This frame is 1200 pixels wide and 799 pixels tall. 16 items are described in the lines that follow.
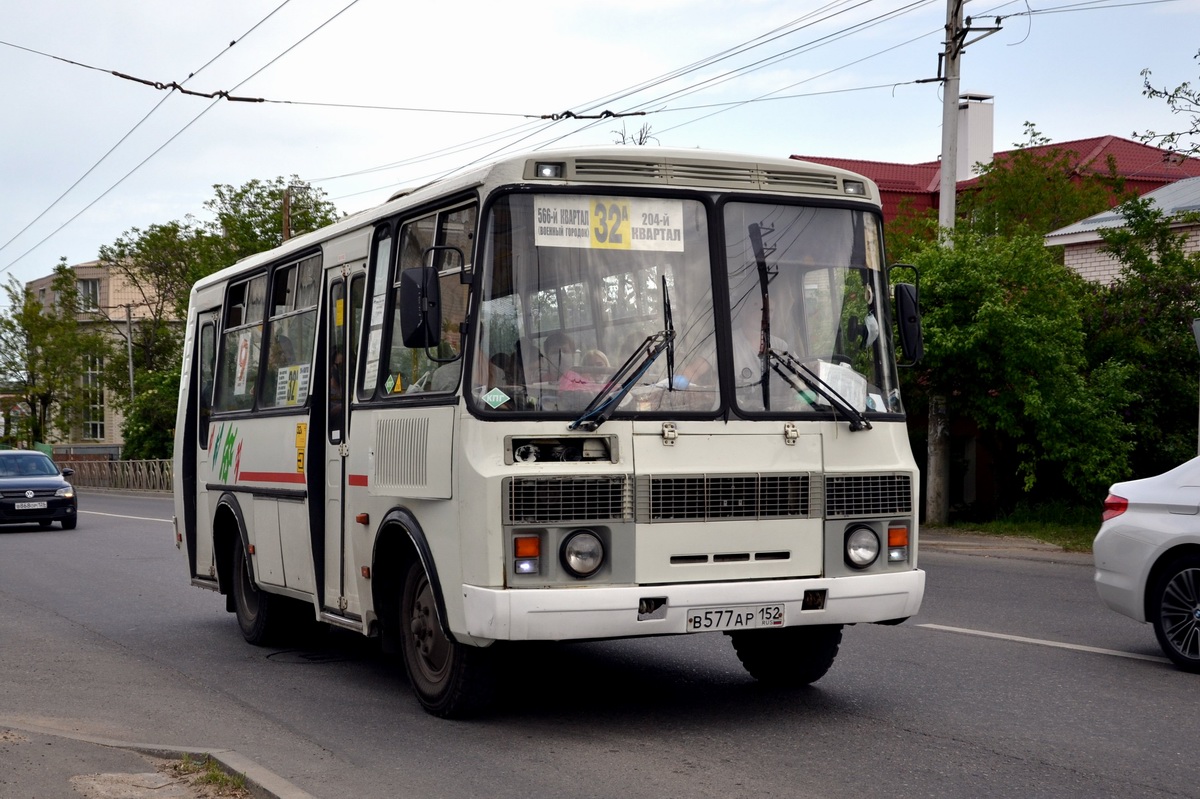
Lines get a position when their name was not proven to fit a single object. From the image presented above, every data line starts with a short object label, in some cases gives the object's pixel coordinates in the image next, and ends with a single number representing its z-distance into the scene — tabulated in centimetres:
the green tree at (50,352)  7356
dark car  2661
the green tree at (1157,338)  2142
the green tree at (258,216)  6525
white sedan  911
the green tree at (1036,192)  3325
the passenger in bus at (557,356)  711
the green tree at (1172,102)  1939
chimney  4194
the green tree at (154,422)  6197
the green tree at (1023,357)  2000
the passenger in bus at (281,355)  1010
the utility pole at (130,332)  6700
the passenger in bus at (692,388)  725
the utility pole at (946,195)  2228
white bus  697
